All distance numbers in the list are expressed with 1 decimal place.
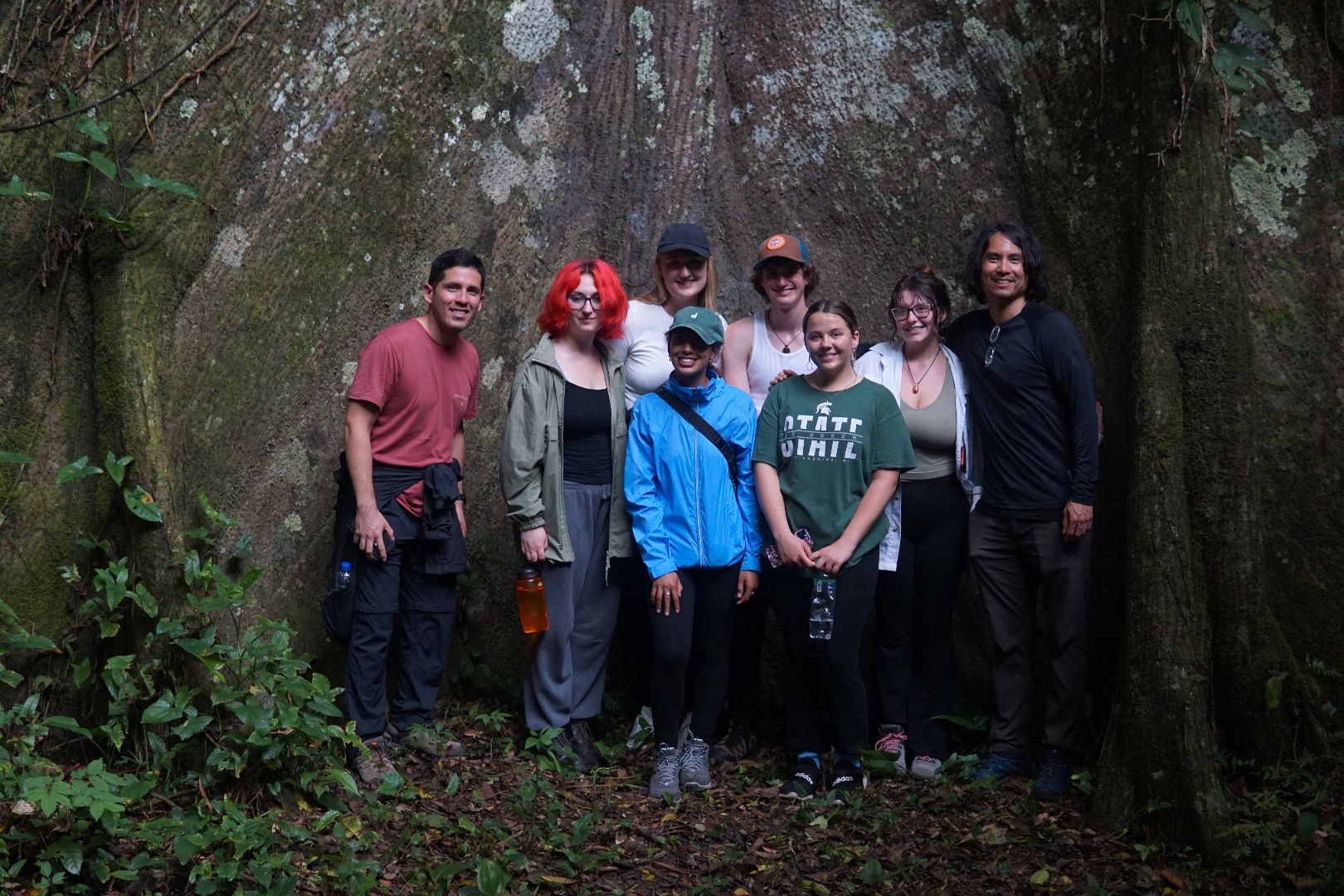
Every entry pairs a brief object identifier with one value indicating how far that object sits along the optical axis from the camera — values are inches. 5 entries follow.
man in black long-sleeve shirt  181.6
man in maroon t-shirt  176.7
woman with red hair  186.1
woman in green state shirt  180.7
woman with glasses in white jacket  189.0
